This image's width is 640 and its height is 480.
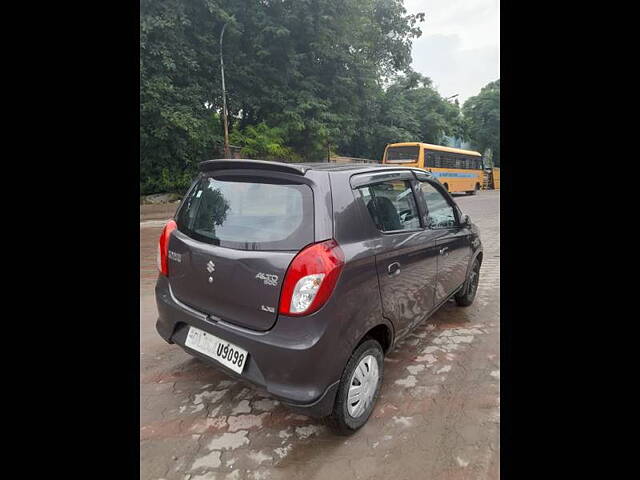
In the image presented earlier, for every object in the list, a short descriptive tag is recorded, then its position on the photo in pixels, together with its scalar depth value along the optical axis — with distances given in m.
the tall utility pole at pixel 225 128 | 13.93
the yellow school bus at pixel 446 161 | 17.95
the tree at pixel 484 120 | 34.84
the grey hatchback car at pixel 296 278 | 1.81
